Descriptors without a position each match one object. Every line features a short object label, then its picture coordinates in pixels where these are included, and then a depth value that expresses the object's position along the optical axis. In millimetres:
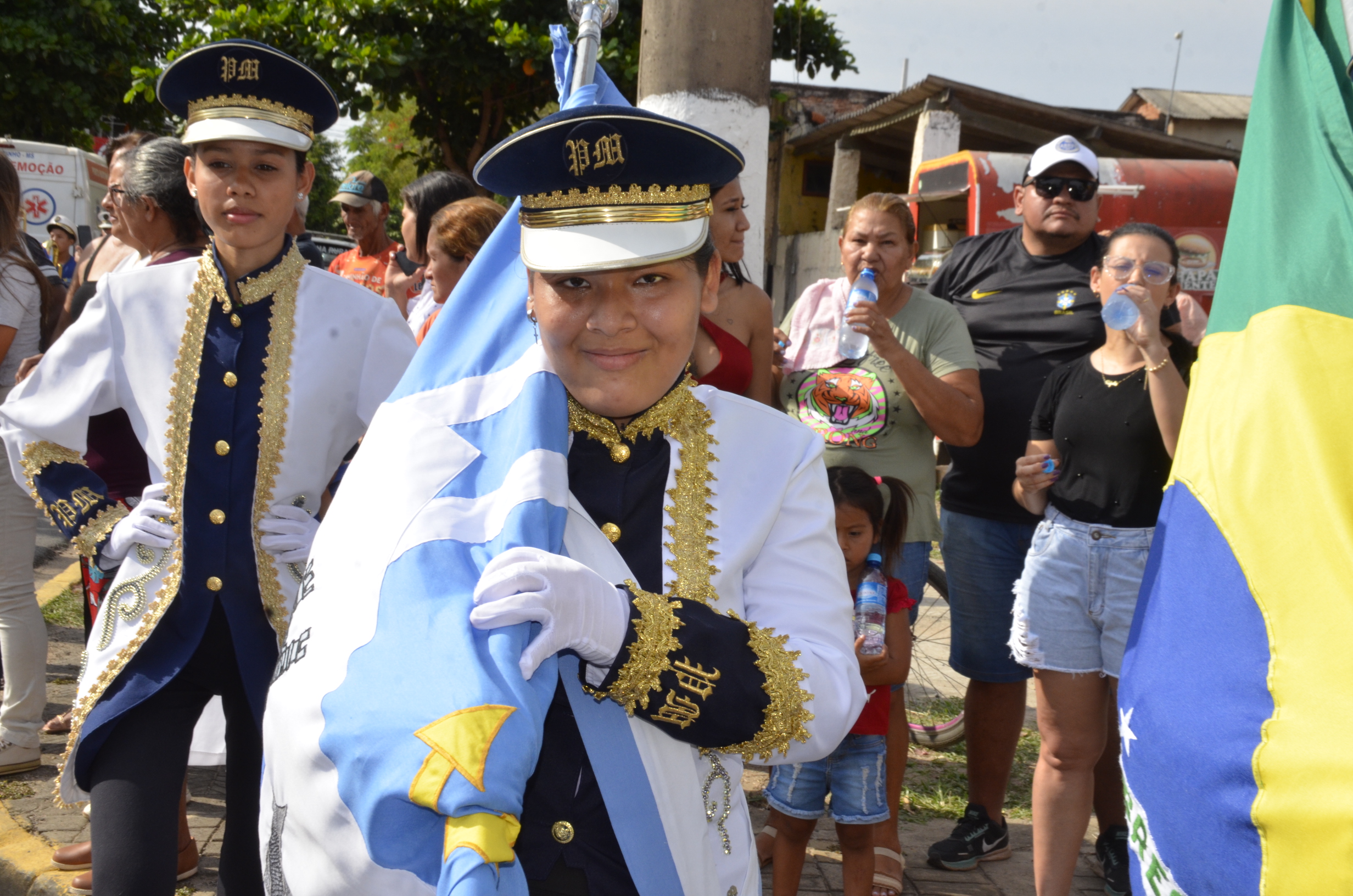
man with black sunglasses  3906
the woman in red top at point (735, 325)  3344
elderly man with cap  6500
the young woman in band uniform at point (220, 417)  2586
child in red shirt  3240
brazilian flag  1534
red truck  12188
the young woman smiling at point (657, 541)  1565
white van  15945
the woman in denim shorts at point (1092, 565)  3230
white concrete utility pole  3615
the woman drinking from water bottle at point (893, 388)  3648
